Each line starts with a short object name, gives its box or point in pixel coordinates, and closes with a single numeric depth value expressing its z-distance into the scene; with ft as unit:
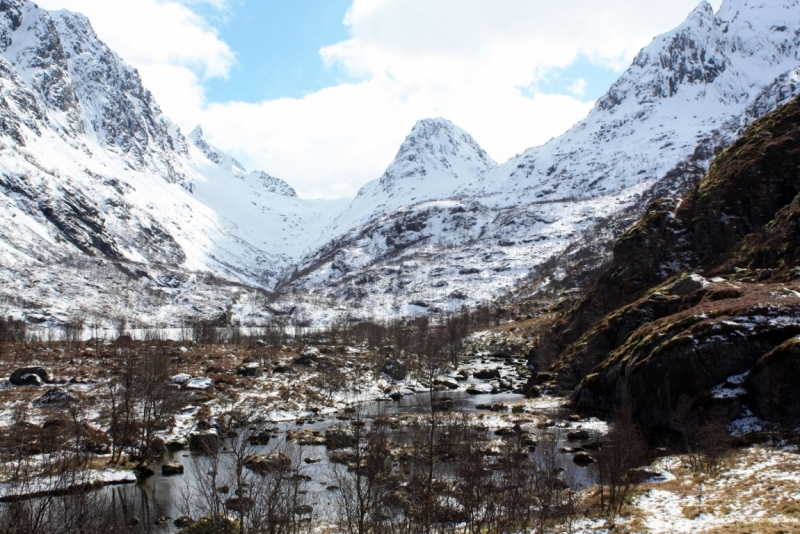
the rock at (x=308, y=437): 161.17
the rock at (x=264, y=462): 103.19
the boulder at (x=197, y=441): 149.48
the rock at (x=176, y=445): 158.91
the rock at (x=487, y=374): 309.42
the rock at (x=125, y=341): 322.14
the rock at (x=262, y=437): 159.91
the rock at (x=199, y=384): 235.61
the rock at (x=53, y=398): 186.70
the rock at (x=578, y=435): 154.92
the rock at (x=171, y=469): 133.80
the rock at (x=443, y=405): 181.27
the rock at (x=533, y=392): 234.68
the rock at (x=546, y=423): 171.26
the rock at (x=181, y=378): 243.40
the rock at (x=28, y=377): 221.56
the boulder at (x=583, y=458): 132.67
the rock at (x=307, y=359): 322.55
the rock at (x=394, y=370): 311.47
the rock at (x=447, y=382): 277.23
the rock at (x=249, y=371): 285.84
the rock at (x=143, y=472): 131.44
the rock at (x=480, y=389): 262.96
